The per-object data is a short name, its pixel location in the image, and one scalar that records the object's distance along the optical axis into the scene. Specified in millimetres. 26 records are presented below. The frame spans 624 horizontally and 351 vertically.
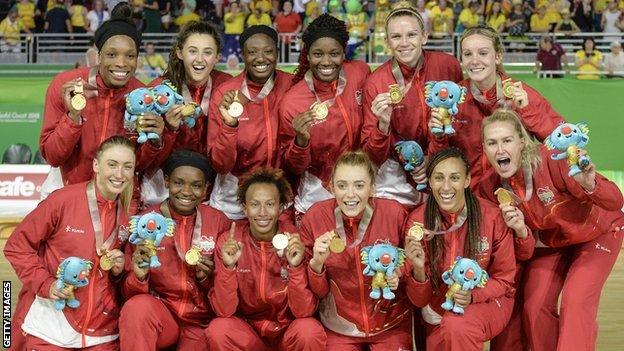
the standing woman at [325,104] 5636
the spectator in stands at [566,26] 15109
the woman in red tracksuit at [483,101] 5508
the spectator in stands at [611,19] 15539
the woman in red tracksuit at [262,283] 5262
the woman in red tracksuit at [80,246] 5309
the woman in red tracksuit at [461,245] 5227
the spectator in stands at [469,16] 15500
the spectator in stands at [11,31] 15758
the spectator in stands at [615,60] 13559
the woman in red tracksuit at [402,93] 5629
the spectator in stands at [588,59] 13677
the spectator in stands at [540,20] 15384
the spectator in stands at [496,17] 15312
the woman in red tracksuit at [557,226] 5277
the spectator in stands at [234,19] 15706
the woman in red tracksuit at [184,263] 5441
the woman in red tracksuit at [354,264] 5301
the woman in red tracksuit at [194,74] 5672
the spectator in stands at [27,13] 16703
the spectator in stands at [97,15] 16141
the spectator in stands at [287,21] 15492
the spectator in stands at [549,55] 13844
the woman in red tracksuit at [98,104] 5547
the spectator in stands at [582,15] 15883
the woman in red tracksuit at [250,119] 5648
